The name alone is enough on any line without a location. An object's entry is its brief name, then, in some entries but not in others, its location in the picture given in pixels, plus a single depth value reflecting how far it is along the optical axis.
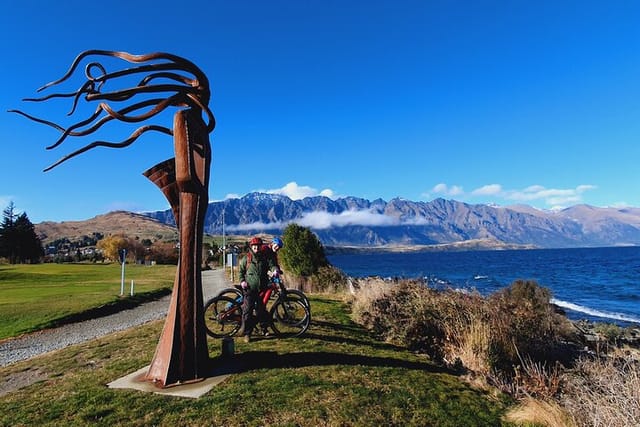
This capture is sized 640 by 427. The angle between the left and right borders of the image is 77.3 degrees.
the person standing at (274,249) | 9.14
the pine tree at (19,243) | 60.09
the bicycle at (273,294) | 9.27
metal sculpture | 6.45
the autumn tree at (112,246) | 63.06
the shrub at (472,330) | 8.55
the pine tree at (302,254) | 22.58
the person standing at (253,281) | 8.88
